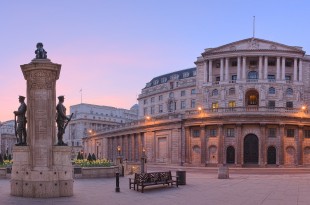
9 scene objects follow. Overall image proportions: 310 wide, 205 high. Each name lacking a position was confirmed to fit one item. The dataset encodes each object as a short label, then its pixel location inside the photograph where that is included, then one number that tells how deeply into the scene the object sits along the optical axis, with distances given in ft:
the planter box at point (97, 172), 125.49
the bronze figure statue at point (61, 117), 80.38
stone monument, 75.46
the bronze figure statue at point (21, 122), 80.18
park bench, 90.84
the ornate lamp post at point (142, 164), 145.83
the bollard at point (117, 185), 87.41
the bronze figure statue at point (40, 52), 79.82
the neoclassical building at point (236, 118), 228.43
